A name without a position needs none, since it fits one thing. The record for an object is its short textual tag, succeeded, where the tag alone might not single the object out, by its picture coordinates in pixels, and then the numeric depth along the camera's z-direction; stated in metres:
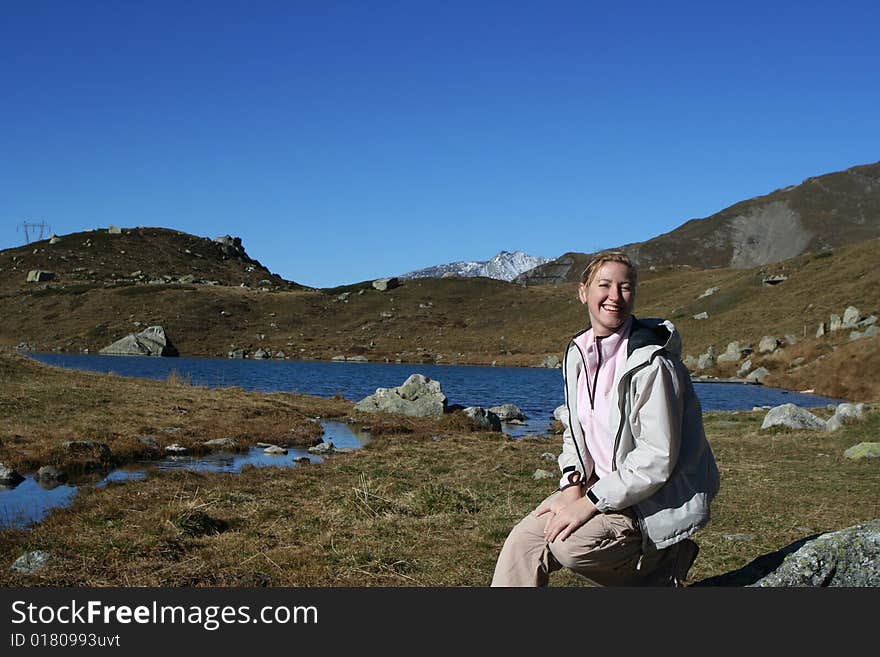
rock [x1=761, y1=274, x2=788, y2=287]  101.31
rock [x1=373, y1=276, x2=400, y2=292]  152.50
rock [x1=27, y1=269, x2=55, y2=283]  137.25
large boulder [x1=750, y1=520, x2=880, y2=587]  5.55
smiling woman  4.92
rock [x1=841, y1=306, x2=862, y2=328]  64.92
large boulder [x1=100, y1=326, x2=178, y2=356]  96.49
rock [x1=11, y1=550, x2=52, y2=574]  9.38
